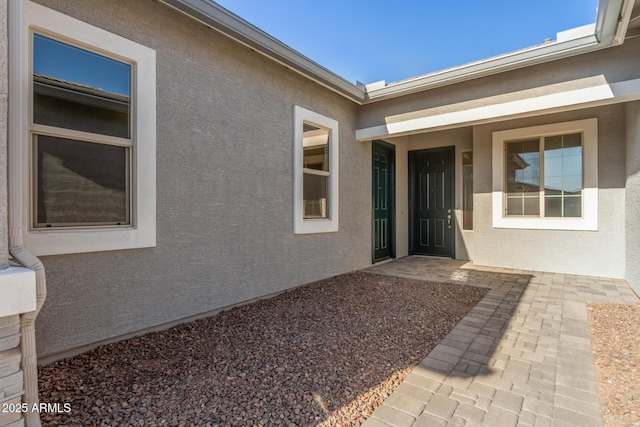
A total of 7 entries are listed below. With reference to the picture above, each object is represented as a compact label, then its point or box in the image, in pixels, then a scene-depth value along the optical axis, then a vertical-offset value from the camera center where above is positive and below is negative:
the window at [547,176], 5.65 +0.68
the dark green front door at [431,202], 7.79 +0.25
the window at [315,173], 4.93 +0.69
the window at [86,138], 2.54 +0.69
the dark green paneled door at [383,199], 7.02 +0.30
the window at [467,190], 7.48 +0.52
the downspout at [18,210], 1.47 +0.02
